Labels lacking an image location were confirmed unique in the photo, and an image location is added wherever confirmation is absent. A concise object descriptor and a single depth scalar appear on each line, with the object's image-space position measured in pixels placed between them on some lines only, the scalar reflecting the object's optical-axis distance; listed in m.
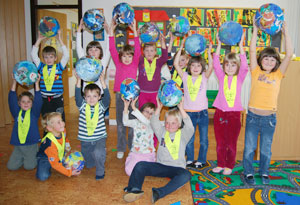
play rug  2.31
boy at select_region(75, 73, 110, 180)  2.73
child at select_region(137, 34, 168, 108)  3.15
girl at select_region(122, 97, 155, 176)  2.84
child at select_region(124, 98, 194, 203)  2.45
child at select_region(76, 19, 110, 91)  3.12
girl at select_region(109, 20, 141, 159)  3.06
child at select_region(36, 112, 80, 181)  2.63
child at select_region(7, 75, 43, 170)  2.91
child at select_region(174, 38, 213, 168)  2.85
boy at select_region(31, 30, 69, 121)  3.16
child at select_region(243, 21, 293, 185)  2.56
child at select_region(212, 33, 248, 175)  2.68
